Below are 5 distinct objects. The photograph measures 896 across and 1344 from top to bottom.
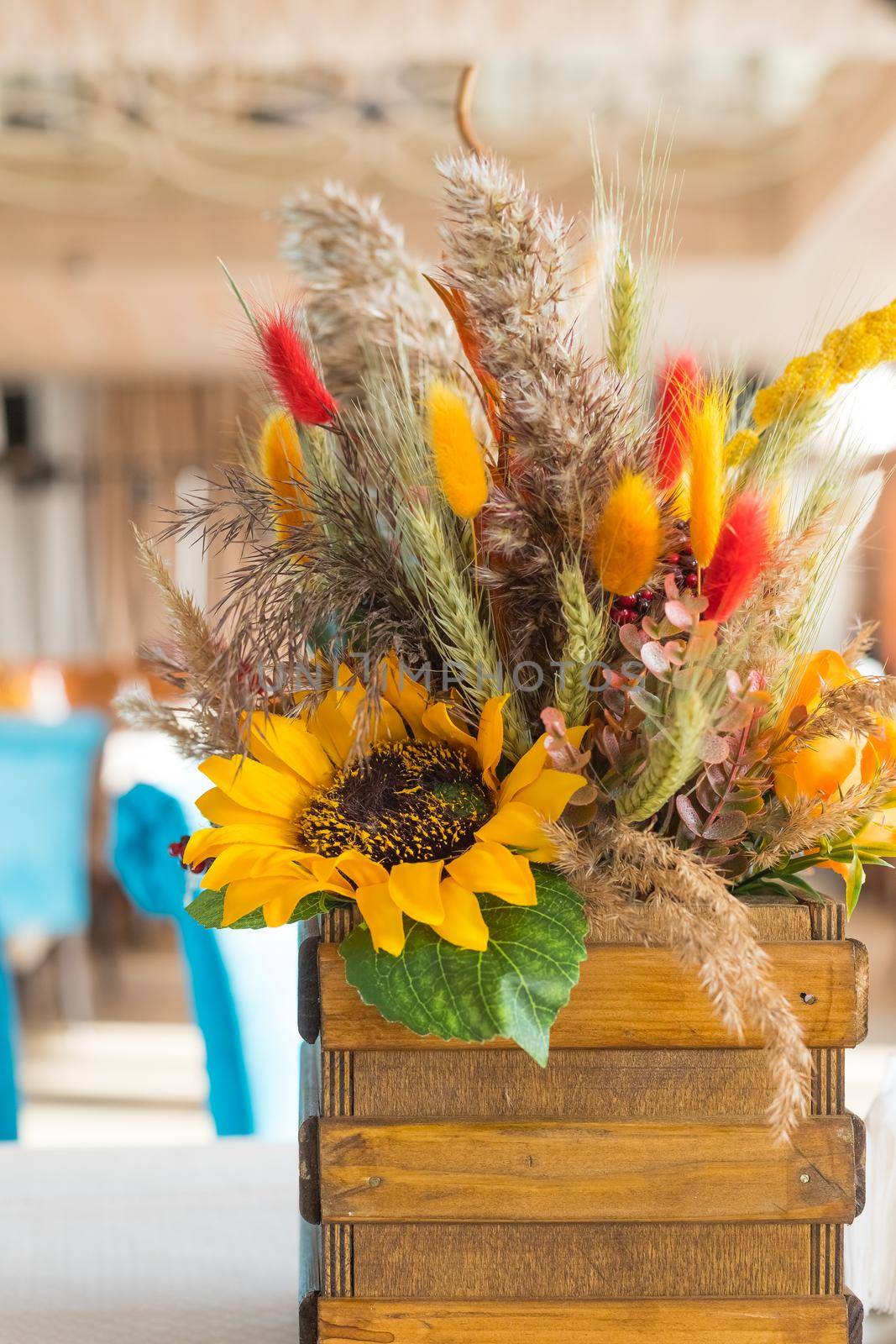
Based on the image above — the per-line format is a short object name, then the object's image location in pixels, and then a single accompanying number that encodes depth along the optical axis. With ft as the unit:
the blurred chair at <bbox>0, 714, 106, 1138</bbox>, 14.31
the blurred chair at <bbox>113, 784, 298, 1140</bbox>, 5.13
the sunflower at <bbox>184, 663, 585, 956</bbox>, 2.72
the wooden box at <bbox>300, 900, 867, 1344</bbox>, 2.84
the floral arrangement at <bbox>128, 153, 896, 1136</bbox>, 2.70
